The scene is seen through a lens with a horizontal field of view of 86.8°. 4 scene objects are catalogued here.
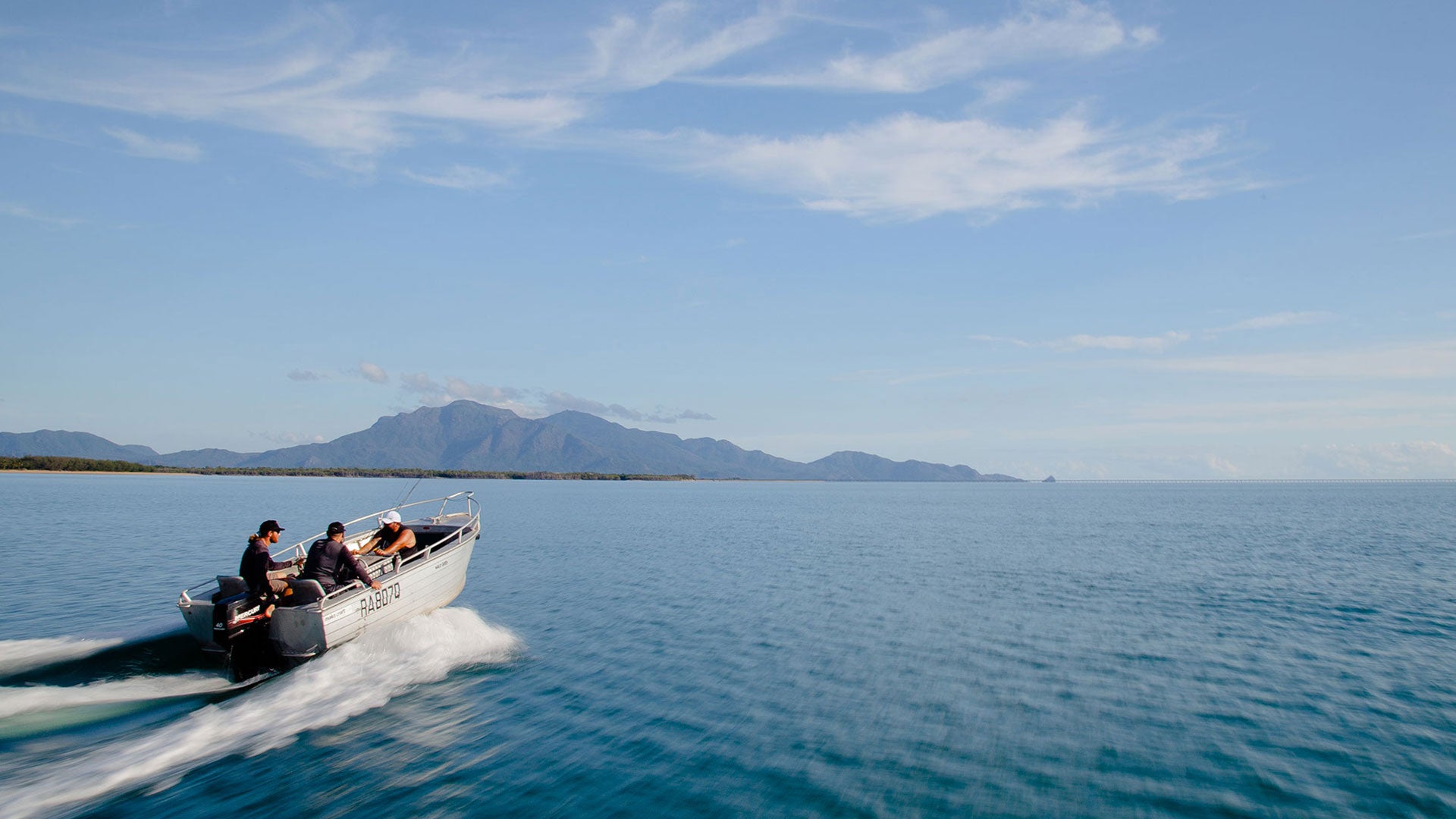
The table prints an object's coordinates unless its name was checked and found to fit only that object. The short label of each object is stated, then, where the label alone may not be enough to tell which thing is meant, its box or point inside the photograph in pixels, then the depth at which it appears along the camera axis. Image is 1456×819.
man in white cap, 20.31
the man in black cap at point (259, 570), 14.95
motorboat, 14.52
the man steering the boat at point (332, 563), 15.91
